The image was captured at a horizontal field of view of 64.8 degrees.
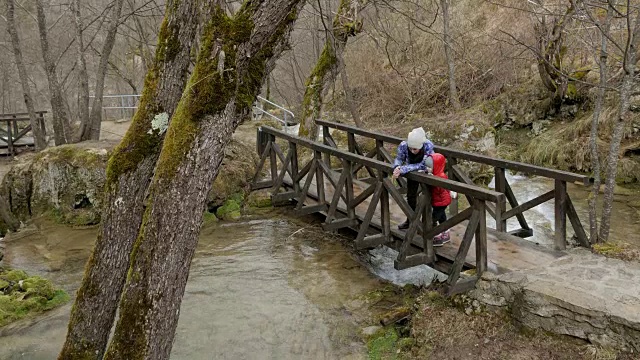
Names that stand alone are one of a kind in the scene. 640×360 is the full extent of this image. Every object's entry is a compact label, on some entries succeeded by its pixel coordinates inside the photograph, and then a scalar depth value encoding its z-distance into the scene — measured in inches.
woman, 233.9
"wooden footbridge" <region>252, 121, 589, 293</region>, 213.2
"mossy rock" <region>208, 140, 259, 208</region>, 398.9
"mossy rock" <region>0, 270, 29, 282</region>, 281.4
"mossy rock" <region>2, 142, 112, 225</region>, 384.2
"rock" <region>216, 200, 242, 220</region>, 388.5
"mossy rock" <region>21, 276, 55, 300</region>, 264.9
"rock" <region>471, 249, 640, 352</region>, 168.7
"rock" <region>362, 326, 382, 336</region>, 223.3
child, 240.4
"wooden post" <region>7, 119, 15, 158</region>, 647.8
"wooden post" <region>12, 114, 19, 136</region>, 662.2
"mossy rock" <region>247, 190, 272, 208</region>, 404.8
